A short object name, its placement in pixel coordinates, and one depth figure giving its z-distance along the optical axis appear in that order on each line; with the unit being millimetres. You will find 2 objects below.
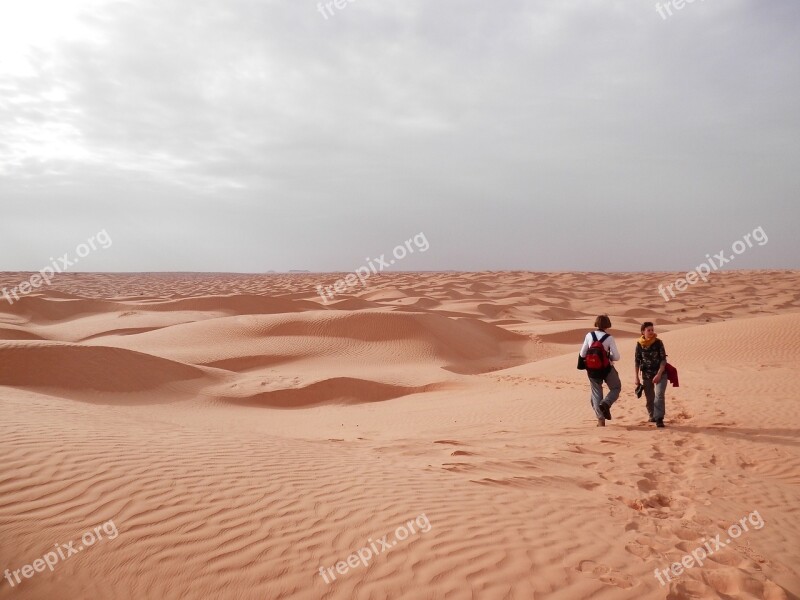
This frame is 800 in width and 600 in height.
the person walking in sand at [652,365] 8188
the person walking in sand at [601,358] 8156
